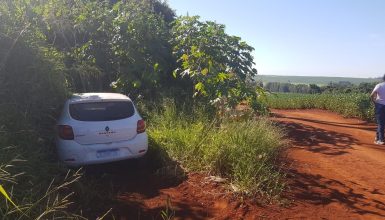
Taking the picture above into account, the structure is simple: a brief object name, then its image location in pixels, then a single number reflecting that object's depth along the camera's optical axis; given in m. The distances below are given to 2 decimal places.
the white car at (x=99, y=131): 6.62
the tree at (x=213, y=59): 9.46
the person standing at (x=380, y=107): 10.45
